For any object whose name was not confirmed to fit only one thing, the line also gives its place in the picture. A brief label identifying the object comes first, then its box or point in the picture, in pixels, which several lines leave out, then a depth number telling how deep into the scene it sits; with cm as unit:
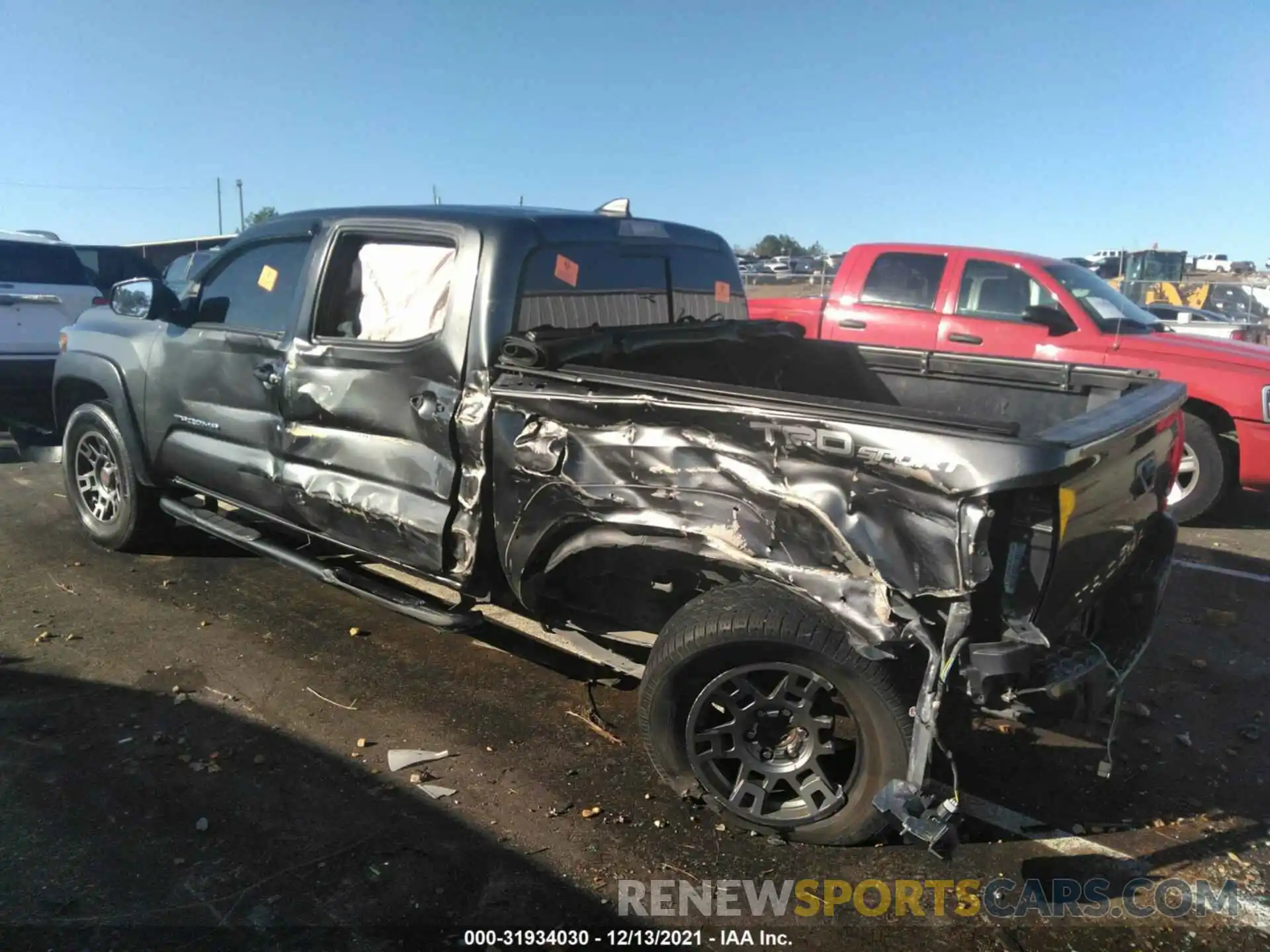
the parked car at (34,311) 844
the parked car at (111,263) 1301
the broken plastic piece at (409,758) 356
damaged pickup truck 268
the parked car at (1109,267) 2576
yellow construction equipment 1714
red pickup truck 697
